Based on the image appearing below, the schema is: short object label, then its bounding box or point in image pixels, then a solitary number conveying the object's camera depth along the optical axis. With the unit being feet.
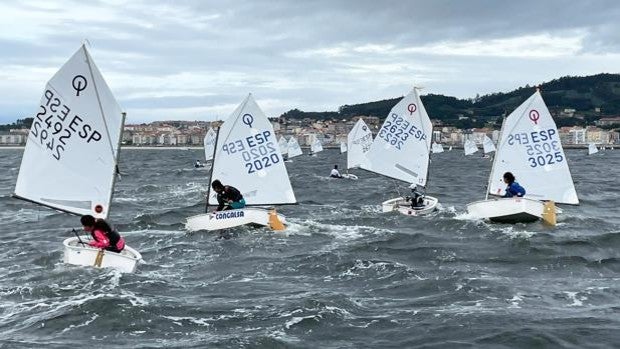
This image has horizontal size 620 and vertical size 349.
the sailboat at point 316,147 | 394.15
